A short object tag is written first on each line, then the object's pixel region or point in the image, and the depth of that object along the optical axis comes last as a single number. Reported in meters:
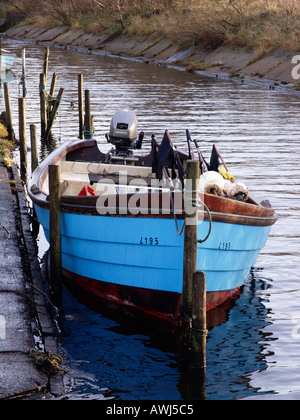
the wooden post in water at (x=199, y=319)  7.78
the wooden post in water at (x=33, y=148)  16.89
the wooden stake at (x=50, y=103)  23.16
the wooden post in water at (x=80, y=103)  22.42
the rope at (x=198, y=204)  8.10
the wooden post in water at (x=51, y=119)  22.84
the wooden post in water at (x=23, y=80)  27.67
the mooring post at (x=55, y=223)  9.51
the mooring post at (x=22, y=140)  17.94
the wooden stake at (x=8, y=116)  22.09
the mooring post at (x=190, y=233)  8.06
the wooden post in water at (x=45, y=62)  25.60
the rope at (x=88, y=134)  18.05
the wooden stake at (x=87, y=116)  20.78
